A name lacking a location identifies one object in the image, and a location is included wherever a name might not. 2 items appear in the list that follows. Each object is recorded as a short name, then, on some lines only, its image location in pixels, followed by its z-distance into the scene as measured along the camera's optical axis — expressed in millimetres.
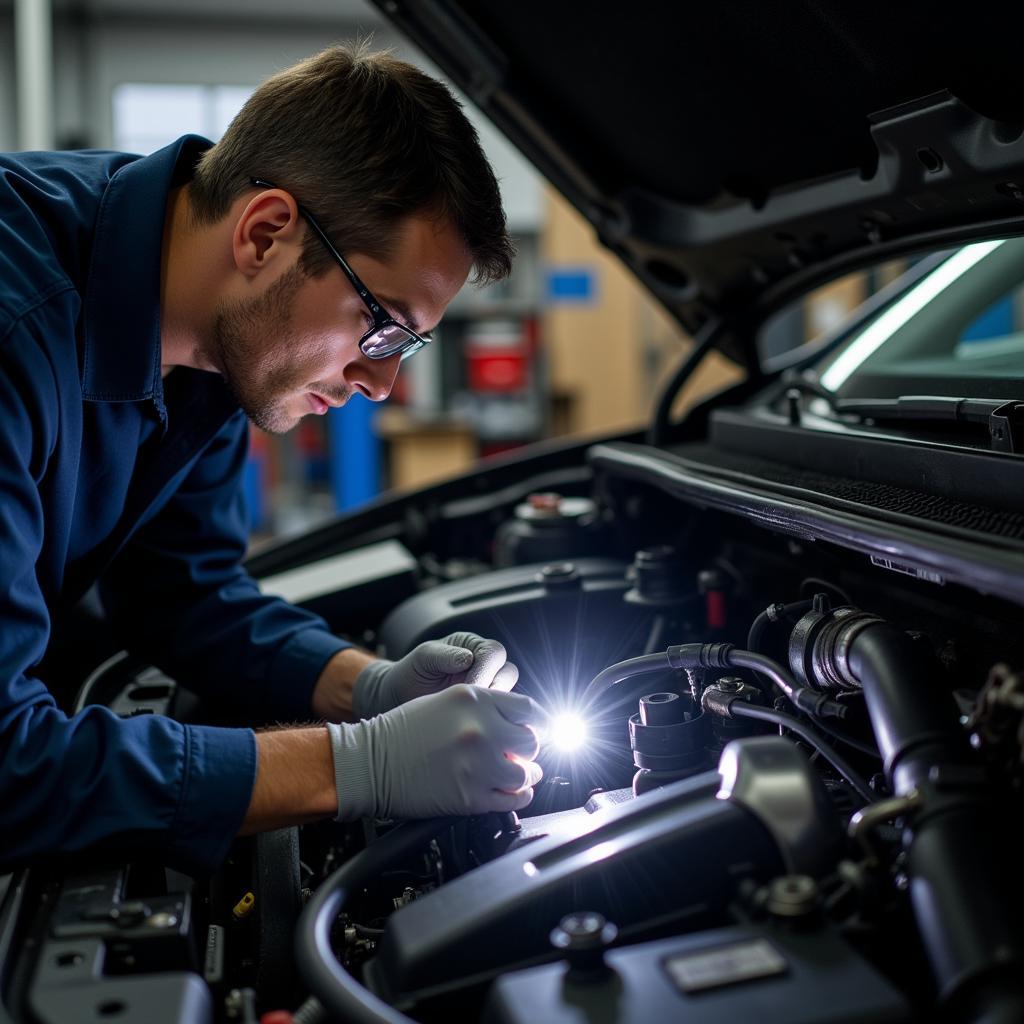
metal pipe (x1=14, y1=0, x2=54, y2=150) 4934
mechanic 921
